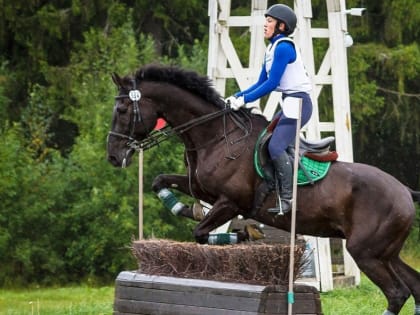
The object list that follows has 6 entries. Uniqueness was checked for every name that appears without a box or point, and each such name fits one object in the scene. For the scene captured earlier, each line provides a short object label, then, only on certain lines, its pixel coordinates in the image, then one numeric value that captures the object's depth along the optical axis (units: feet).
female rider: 61.62
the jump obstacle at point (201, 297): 57.06
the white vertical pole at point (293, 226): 56.65
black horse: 62.95
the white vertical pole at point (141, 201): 64.39
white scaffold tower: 92.73
